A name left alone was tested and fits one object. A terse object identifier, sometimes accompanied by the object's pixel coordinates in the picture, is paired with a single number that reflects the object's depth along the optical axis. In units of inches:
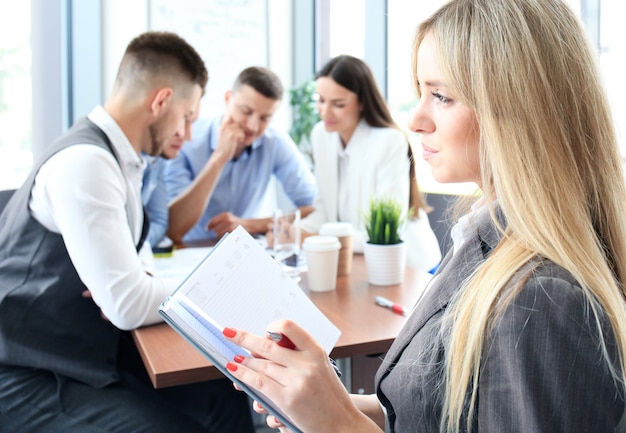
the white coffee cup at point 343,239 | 71.1
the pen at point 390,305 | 58.6
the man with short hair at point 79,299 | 54.6
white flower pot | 67.2
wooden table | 46.3
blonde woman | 27.3
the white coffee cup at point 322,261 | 65.4
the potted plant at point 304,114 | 163.8
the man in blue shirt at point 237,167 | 105.4
